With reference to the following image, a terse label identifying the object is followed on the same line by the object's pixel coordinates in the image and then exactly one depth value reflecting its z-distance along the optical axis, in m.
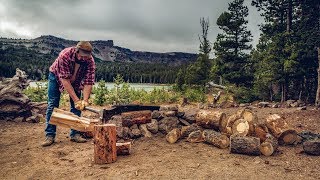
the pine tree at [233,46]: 24.52
